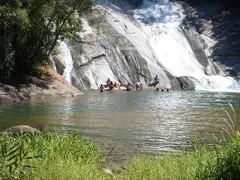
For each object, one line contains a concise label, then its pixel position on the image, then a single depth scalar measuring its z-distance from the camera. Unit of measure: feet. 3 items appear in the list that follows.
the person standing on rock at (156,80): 138.82
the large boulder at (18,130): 35.77
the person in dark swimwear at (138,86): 131.36
